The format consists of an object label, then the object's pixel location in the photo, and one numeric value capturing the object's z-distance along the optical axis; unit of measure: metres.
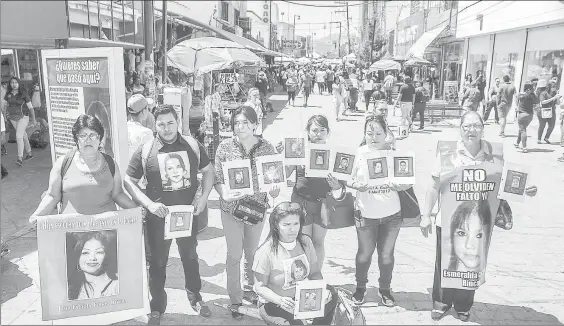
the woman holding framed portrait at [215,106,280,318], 3.87
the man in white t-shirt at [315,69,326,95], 28.02
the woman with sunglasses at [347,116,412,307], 3.97
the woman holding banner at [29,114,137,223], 3.46
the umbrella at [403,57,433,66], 20.14
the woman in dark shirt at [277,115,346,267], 4.04
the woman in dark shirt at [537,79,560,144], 11.83
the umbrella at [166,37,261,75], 11.40
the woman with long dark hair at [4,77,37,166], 9.22
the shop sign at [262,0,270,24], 44.69
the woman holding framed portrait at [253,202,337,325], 3.33
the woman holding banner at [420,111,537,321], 3.71
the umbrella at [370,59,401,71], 21.16
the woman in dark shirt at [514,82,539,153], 11.43
